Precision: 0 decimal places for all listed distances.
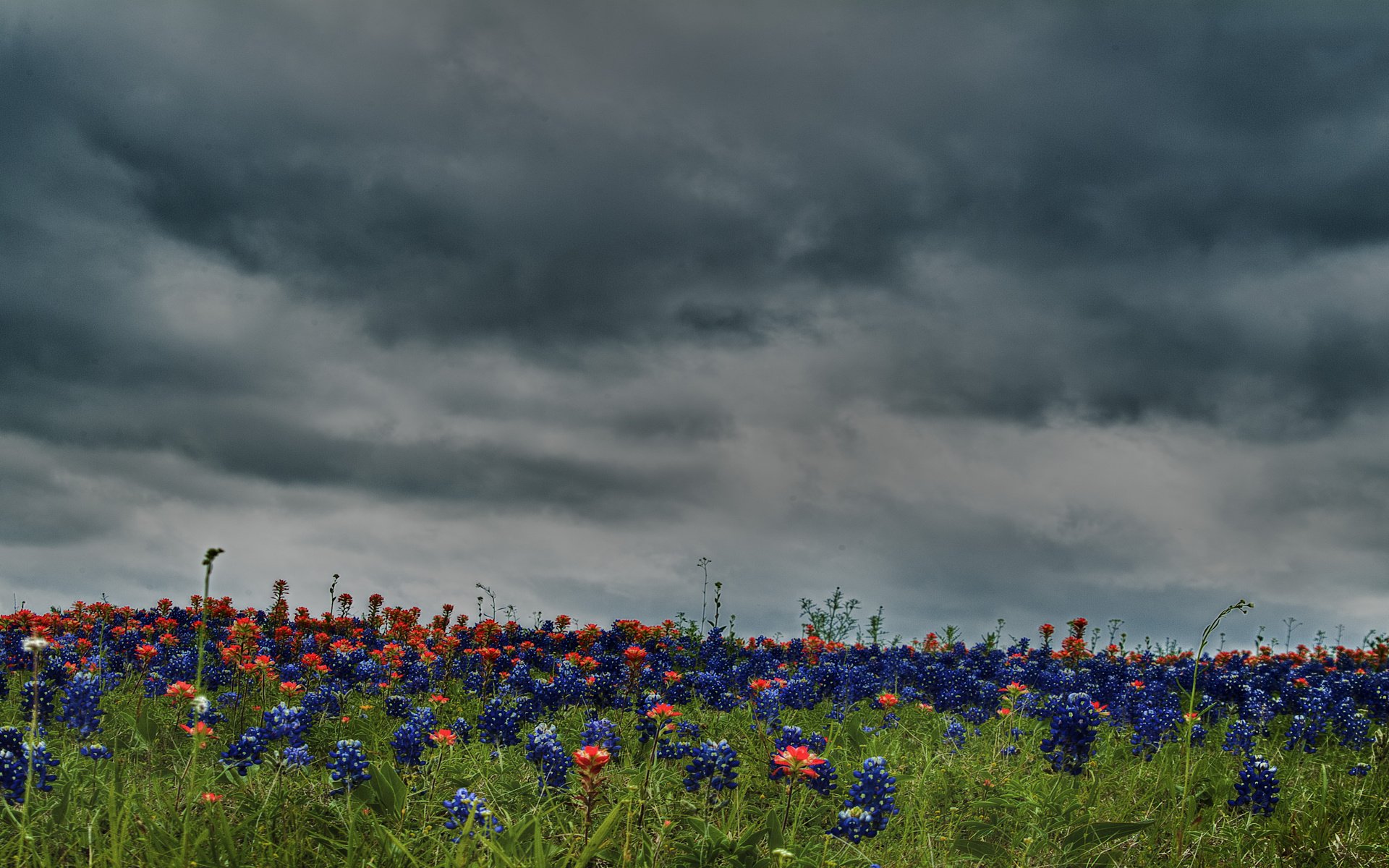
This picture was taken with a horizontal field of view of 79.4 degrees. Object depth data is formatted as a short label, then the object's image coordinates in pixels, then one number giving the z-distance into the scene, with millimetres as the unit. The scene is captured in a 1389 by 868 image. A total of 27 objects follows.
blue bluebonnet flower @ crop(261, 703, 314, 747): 5219
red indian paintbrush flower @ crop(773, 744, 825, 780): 4141
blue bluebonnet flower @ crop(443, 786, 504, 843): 4273
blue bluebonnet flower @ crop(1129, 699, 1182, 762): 7371
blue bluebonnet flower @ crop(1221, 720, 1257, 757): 7555
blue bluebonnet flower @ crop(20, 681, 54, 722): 6883
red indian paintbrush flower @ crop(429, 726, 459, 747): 5500
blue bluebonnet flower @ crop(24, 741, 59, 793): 4812
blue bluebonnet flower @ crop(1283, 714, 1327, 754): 8273
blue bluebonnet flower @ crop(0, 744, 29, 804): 4719
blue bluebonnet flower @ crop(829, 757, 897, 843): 4496
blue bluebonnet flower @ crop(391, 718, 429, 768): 5473
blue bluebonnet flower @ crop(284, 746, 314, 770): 5180
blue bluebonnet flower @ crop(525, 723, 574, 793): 5402
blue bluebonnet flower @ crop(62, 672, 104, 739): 5457
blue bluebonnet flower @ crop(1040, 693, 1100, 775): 5605
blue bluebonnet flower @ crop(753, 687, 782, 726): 8086
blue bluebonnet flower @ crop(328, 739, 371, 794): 4730
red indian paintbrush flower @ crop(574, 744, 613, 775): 3733
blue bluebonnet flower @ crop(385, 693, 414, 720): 8344
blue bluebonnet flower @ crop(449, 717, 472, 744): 7340
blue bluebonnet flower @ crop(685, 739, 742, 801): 5180
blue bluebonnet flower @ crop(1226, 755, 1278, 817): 5758
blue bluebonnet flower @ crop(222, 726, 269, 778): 5324
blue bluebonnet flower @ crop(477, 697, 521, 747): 6879
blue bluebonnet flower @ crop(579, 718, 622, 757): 5738
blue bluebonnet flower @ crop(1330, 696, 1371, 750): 8453
